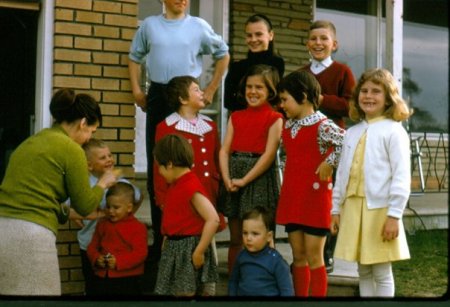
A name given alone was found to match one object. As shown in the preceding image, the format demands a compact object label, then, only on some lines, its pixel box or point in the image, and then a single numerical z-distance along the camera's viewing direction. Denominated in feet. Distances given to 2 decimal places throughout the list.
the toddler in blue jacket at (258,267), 14.92
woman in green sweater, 13.67
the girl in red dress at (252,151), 16.12
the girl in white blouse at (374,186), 14.44
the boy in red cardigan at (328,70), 17.28
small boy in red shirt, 15.93
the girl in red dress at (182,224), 15.29
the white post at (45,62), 18.03
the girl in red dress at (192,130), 16.33
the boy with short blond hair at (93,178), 16.40
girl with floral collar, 15.55
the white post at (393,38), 20.93
